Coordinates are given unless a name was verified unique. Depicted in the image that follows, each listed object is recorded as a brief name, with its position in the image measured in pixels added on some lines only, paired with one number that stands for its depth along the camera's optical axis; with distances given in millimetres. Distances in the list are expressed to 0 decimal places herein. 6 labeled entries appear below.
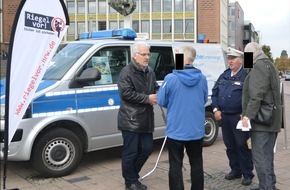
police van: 5297
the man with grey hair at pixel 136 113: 4891
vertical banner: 3838
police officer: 5273
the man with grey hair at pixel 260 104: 4461
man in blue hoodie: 4262
